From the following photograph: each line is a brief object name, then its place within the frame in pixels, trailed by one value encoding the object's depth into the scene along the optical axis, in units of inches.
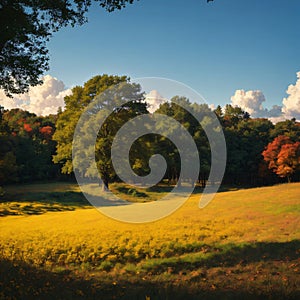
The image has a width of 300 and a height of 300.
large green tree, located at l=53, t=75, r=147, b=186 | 1424.7
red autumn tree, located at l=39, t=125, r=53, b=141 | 2812.5
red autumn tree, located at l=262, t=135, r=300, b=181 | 2351.1
